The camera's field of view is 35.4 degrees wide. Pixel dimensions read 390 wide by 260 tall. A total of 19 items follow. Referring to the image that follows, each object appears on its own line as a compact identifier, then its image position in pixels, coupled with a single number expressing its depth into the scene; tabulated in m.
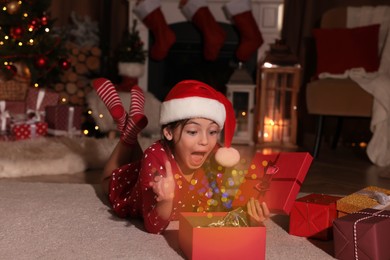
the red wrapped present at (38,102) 3.76
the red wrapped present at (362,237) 1.53
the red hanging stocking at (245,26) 4.29
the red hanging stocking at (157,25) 4.35
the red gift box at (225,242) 1.46
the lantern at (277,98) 4.16
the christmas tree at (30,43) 3.42
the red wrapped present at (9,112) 3.61
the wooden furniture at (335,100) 3.42
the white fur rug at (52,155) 2.73
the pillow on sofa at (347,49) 3.81
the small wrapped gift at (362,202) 1.76
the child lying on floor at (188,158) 1.69
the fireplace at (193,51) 4.43
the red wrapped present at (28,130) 3.52
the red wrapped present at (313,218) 1.76
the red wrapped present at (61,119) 3.71
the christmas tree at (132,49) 4.30
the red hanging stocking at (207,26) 4.32
